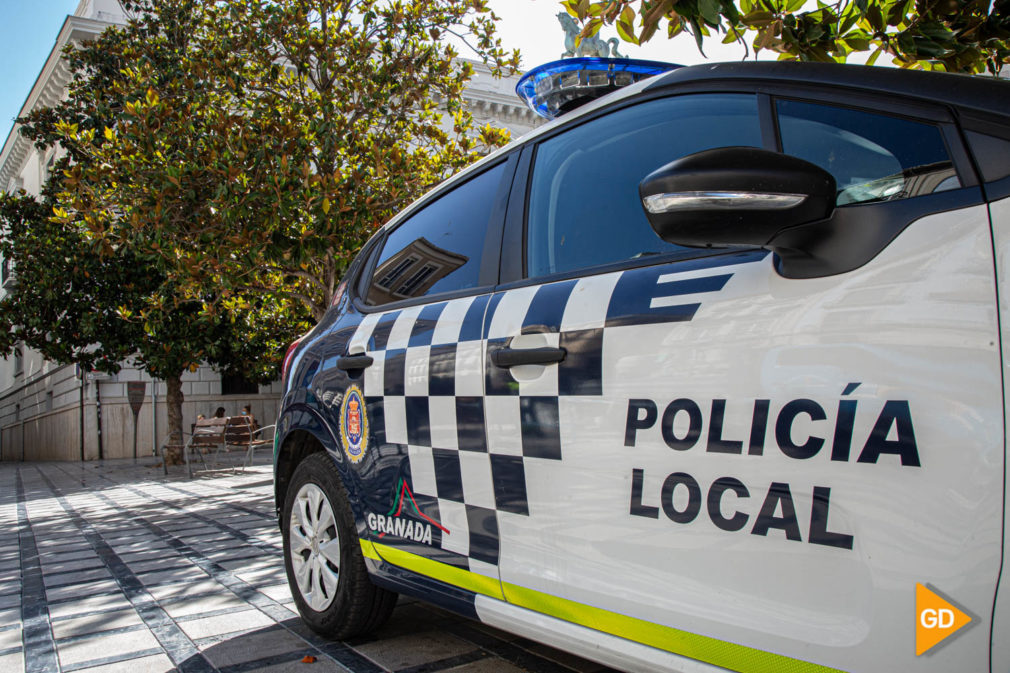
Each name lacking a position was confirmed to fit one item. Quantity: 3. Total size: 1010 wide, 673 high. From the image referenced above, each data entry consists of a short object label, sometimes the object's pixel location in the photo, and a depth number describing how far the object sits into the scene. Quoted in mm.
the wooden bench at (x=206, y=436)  12988
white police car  1201
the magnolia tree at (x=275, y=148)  8391
